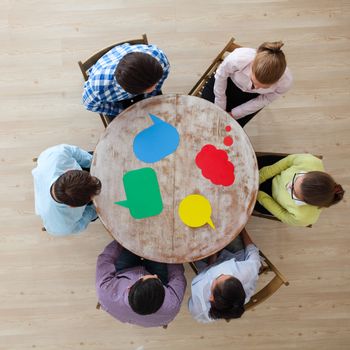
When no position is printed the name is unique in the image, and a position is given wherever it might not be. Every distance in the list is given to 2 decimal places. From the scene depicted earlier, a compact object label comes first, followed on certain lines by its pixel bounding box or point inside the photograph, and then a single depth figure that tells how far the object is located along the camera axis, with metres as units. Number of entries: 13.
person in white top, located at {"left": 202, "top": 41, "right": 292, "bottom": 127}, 1.82
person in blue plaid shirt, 1.77
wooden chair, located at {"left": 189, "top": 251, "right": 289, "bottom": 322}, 2.04
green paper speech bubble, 2.01
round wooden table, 2.01
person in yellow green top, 1.80
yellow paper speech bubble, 2.01
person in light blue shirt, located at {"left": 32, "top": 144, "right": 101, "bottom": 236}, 1.77
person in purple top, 1.89
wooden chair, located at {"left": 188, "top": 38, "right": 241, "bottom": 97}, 2.29
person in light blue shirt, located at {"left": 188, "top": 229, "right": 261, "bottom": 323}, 1.88
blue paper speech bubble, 2.02
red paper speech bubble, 2.02
